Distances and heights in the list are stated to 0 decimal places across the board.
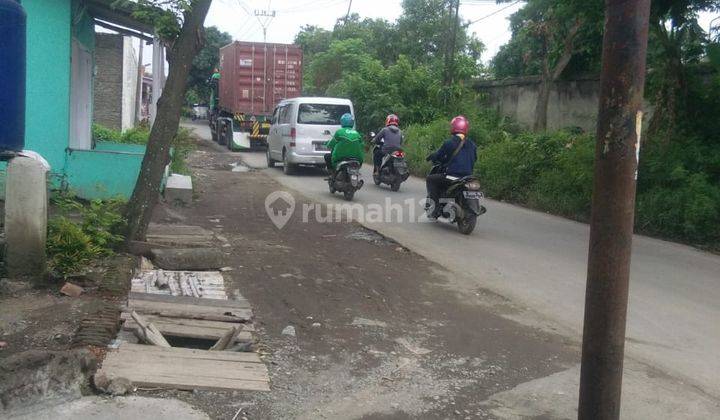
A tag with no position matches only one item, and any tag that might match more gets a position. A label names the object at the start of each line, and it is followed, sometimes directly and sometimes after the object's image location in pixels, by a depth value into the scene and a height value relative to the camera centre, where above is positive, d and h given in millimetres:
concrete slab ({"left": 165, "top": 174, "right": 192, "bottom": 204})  11352 -1030
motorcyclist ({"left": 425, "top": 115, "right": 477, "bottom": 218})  10602 -210
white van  17656 +177
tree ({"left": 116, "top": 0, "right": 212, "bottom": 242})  7266 +288
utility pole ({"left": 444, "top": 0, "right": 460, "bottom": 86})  23891 +2817
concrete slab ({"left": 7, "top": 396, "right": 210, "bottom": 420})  3846 -1561
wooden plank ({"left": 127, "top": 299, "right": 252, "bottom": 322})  5406 -1405
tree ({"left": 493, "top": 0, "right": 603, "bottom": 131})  11612 +2385
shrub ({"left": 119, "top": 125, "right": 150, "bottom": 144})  13959 -245
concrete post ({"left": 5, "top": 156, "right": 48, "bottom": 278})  5750 -770
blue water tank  5738 +363
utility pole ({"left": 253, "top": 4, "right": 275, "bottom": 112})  25328 +2139
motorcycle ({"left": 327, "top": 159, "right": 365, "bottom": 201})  13500 -805
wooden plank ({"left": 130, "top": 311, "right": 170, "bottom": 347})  4797 -1404
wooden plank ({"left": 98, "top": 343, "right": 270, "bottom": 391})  4254 -1486
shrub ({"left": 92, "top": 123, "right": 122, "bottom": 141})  14607 -233
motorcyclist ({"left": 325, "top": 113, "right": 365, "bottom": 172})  13594 -152
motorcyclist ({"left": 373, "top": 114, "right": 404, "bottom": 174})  15523 -47
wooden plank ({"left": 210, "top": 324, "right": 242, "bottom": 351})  4918 -1446
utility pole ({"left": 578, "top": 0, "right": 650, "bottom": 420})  3084 -227
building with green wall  9375 +169
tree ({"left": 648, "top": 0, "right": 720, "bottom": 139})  11891 +1583
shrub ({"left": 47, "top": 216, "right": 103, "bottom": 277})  6090 -1102
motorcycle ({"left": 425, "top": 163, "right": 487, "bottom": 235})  10336 -881
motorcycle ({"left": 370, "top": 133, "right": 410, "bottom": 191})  15234 -667
